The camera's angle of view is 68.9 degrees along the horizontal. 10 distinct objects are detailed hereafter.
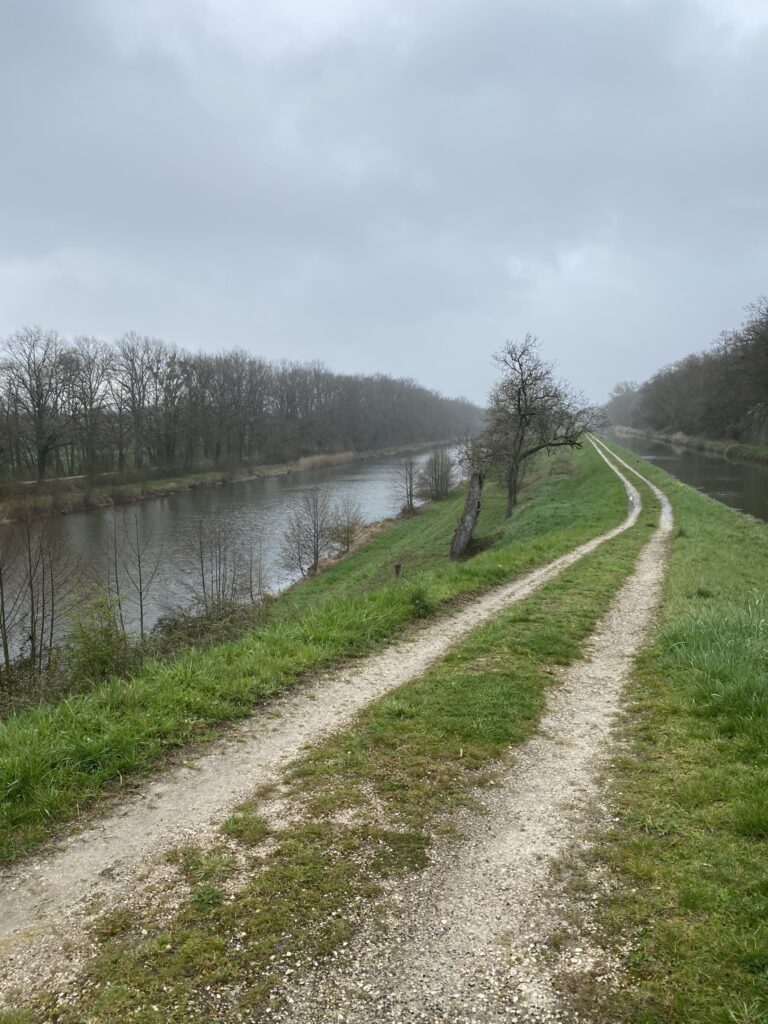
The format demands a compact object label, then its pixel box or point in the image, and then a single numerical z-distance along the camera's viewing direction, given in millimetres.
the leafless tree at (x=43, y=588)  16241
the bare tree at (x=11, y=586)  17334
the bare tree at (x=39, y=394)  51094
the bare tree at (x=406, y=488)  42419
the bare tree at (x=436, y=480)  45906
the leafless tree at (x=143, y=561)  23752
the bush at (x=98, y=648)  10250
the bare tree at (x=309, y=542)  30000
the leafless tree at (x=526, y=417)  28000
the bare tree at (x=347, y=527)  32094
